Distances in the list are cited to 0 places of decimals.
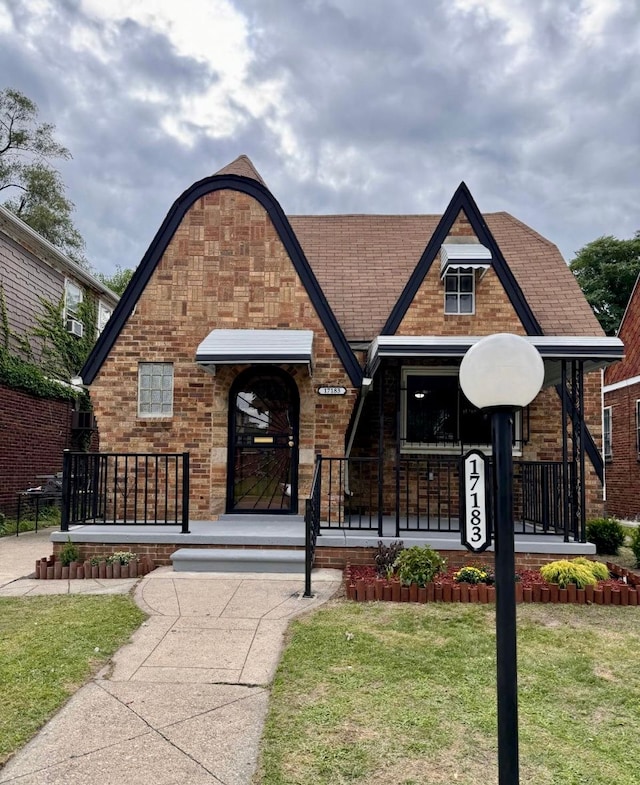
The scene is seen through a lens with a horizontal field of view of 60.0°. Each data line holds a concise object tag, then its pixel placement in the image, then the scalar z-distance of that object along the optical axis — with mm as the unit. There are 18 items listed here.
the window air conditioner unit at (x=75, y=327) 15938
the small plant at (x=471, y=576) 6234
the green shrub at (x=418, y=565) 6016
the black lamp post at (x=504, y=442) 2188
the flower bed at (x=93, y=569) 6844
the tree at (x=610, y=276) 28844
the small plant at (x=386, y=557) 6469
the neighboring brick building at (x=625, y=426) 15344
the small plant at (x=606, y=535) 8883
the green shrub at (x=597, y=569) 6453
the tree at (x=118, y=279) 38344
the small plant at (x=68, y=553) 6961
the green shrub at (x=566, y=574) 6070
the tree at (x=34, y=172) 24875
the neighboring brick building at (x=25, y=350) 12469
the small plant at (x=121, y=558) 6957
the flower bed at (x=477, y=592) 5895
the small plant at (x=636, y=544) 7868
